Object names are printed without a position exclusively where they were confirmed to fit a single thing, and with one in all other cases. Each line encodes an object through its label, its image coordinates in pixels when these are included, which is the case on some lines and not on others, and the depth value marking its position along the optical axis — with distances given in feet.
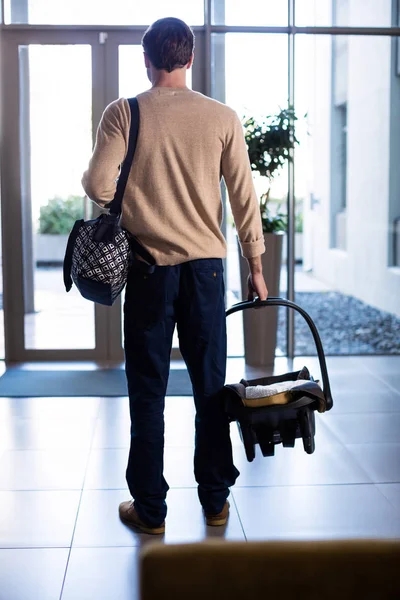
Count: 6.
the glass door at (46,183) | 19.21
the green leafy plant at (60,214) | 19.60
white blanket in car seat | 8.14
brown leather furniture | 2.89
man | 8.30
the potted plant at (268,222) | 18.30
